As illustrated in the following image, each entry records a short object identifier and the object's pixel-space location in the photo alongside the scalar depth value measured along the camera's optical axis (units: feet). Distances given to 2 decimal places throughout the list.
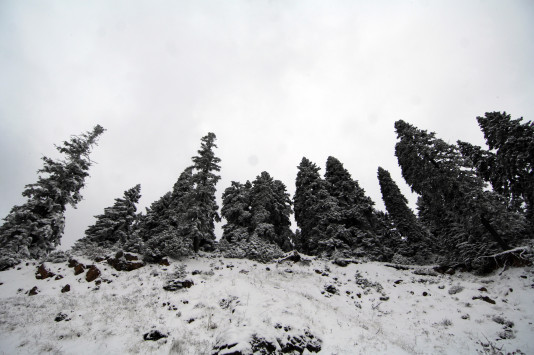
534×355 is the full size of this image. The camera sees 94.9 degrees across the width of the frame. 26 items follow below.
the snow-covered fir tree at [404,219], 94.73
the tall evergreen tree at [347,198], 92.68
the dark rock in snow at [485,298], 45.90
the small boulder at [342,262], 74.74
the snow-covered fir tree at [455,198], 62.08
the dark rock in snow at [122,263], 57.57
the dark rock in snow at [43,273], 50.62
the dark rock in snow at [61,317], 35.04
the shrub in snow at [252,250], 76.26
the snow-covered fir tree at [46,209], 59.72
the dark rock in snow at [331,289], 54.29
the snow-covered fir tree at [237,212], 93.65
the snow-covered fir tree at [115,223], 92.58
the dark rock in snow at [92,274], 50.93
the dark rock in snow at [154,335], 30.89
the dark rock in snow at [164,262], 63.16
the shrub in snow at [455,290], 52.42
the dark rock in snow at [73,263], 55.98
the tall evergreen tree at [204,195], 76.13
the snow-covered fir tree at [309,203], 93.86
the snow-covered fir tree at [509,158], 66.23
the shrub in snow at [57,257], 58.54
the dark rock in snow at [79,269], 52.80
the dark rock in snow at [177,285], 47.32
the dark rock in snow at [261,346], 27.00
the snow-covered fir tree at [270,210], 90.67
